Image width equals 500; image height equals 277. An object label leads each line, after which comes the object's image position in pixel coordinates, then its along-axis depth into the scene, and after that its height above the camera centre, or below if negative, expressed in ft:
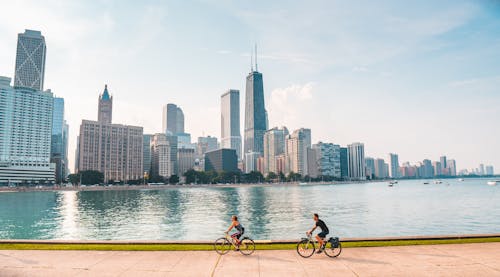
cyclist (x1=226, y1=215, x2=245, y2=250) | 70.23 -11.09
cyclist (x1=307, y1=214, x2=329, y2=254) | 66.54 -10.96
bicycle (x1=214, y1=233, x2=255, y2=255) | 69.92 -13.55
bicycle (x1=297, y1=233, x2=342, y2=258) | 66.36 -13.46
